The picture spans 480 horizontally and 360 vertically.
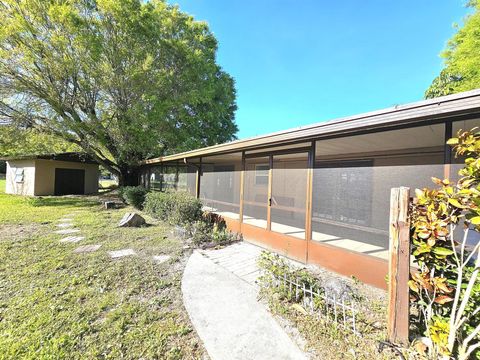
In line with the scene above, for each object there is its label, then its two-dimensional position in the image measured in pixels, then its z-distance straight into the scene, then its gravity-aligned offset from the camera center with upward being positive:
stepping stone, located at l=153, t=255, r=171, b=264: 4.37 -1.52
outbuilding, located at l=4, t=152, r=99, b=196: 14.85 +0.12
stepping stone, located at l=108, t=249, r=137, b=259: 4.52 -1.51
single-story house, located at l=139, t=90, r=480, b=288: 2.87 +0.13
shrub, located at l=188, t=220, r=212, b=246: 5.45 -1.30
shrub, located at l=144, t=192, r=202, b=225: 6.86 -0.87
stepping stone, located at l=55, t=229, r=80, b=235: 6.14 -1.50
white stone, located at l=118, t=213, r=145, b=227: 7.01 -1.30
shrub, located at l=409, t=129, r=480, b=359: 1.69 -0.64
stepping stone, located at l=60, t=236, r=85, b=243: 5.46 -1.51
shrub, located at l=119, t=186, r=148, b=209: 10.83 -0.80
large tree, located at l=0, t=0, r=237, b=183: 10.05 +4.99
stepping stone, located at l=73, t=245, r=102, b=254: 4.72 -1.51
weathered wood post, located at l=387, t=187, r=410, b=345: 2.02 -0.70
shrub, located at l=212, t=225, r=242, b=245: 5.66 -1.39
